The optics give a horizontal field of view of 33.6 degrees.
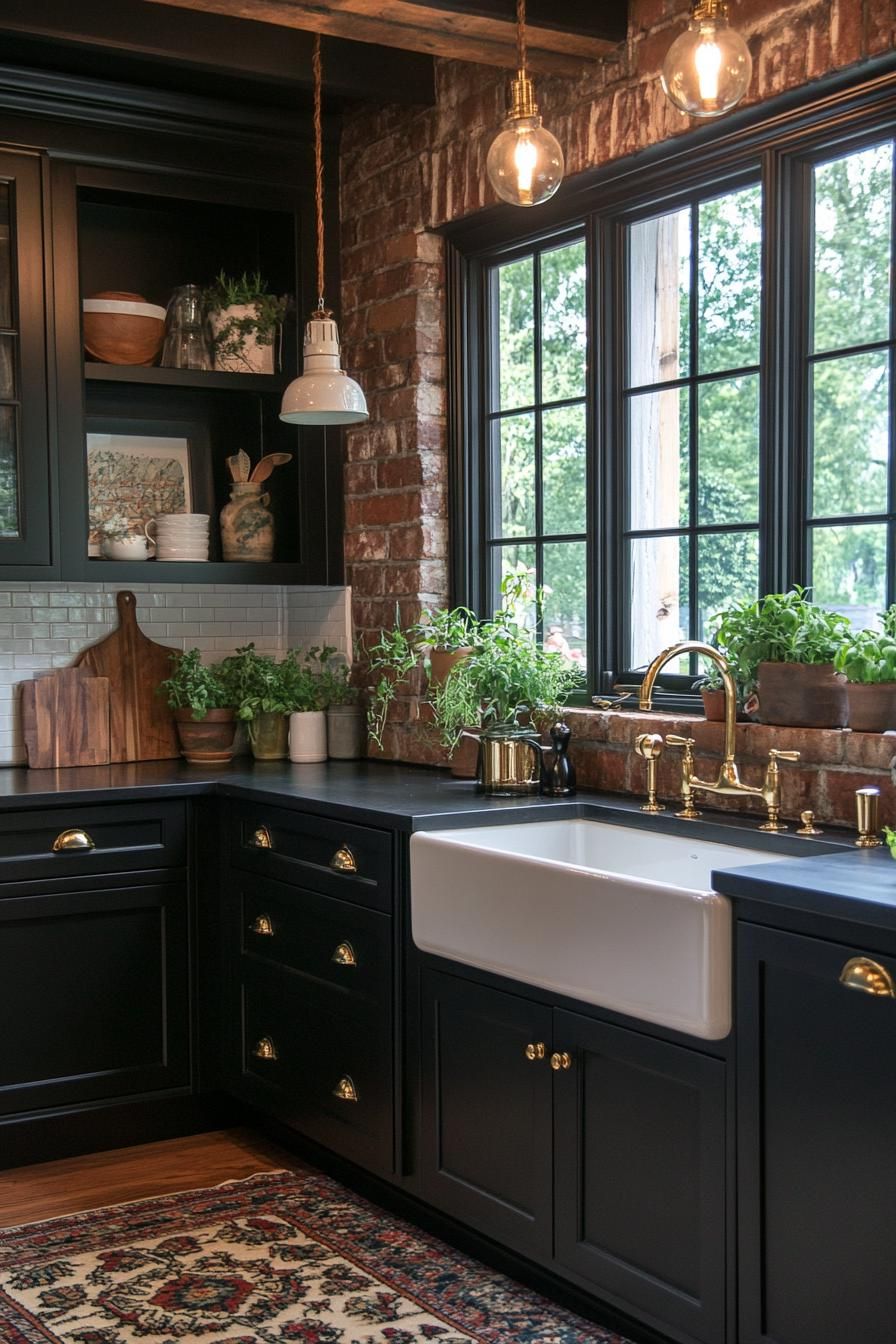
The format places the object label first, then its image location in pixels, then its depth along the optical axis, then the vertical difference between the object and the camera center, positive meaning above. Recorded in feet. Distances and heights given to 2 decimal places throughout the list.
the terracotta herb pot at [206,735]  14.15 -1.14
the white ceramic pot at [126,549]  13.94 +0.65
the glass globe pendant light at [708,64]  7.12 +2.64
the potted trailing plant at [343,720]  14.12 -1.00
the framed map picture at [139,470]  14.44 +1.45
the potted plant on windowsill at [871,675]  9.09 -0.41
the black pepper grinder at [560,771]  11.28 -1.20
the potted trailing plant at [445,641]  12.27 -0.23
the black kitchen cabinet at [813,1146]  6.65 -2.51
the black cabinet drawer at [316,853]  10.47 -1.80
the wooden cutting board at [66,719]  13.82 -0.96
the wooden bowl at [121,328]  13.79 +2.71
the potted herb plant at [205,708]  14.10 -0.91
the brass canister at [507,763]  11.35 -1.15
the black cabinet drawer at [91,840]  11.70 -1.80
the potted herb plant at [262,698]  14.21 -0.79
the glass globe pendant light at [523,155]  8.04 +2.49
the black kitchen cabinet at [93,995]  11.80 -3.07
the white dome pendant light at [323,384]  11.23 +1.76
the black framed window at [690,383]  9.75 +1.72
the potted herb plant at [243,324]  14.32 +2.82
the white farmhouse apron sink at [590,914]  7.59 -1.75
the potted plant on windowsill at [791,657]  9.55 -0.30
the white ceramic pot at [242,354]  14.32 +2.54
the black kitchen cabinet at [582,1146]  7.76 -3.10
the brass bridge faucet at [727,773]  9.45 -1.07
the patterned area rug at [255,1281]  8.92 -4.30
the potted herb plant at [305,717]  14.11 -0.97
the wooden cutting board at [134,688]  14.32 -0.69
